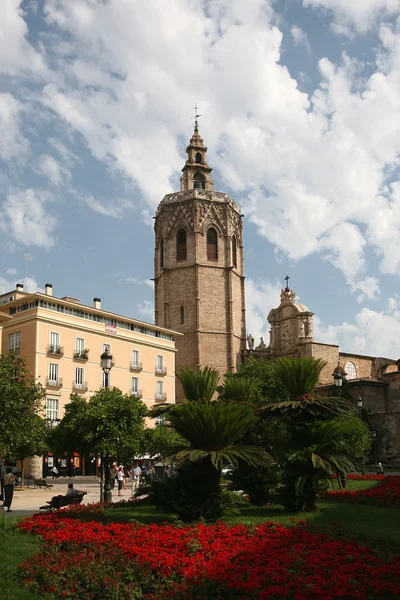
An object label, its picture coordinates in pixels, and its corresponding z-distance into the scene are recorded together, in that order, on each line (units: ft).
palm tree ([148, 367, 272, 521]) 43.55
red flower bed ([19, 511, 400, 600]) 27.27
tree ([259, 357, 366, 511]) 48.28
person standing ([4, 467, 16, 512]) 62.08
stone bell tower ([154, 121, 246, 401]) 225.76
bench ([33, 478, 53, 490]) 104.27
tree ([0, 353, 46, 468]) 93.56
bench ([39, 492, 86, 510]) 55.47
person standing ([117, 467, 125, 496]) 93.40
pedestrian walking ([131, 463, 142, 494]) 102.89
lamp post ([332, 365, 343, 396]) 86.53
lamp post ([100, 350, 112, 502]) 63.41
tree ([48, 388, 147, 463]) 77.46
